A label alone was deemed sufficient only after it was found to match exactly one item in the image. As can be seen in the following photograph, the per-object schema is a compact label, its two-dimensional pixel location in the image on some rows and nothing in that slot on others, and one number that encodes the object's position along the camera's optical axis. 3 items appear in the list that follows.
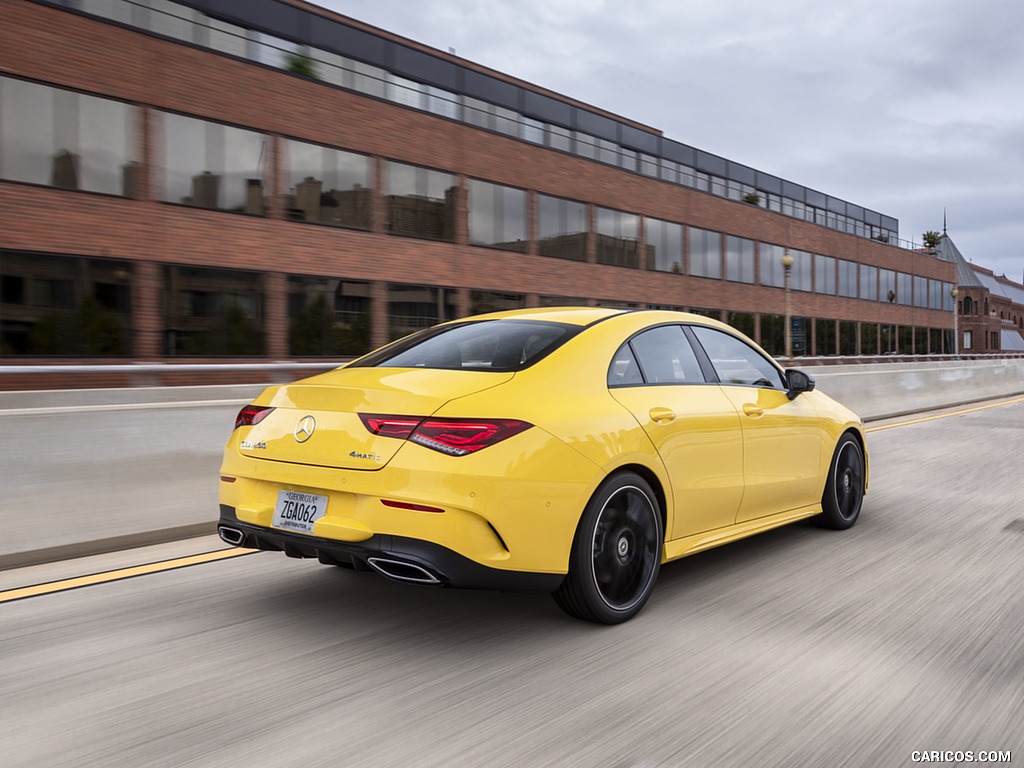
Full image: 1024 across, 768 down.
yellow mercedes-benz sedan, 3.73
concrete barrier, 5.56
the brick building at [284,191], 20.05
